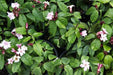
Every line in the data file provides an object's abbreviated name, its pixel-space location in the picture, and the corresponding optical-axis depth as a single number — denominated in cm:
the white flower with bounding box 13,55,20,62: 145
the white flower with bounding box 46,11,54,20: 155
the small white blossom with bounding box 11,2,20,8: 156
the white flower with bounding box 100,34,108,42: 150
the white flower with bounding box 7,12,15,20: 158
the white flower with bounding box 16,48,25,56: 146
